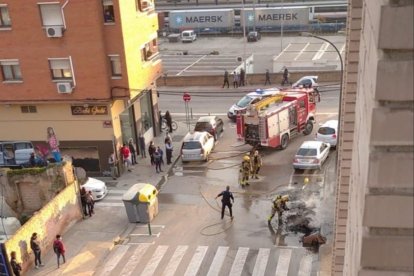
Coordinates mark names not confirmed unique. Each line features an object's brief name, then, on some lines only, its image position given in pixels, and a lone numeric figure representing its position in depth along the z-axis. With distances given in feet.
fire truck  81.76
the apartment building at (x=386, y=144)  6.51
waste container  61.82
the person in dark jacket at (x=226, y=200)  61.11
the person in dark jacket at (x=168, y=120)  98.27
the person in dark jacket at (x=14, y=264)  50.14
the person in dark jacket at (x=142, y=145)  86.53
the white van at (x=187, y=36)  220.84
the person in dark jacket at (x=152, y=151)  80.48
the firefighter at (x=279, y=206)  59.67
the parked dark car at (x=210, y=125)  90.84
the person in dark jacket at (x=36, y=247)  52.65
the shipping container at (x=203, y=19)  227.81
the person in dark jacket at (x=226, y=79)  130.21
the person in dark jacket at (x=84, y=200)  65.67
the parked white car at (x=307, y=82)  117.50
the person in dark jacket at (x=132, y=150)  81.97
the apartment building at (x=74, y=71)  73.61
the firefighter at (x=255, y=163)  75.20
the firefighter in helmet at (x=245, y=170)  72.08
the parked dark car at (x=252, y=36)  212.43
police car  100.89
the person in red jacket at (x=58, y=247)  53.16
